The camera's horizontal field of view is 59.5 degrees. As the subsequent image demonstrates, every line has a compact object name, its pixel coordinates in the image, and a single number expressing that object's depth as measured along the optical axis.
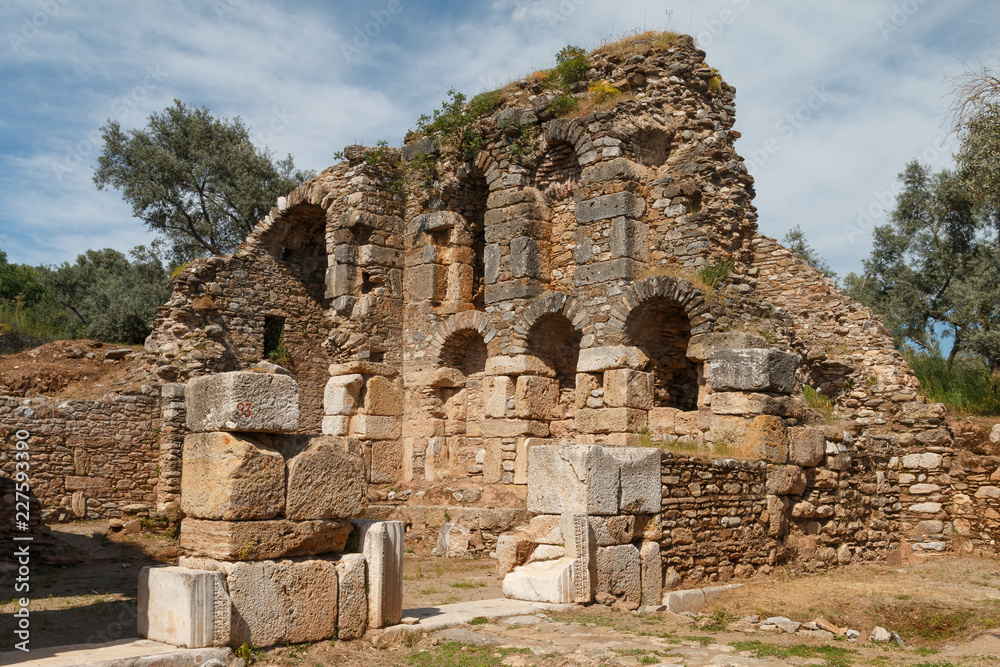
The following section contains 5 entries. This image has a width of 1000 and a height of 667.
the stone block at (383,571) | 7.13
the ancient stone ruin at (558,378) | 8.53
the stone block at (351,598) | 6.93
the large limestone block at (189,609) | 6.09
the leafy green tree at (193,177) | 26.58
